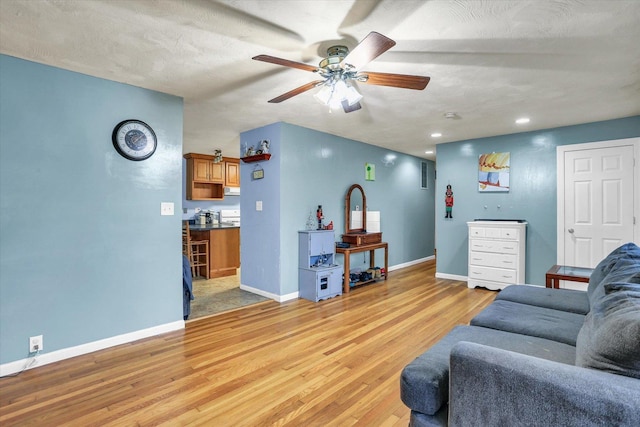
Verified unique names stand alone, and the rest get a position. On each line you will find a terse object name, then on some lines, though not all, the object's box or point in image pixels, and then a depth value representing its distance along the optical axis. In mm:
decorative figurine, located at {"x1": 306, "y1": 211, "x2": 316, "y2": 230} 4598
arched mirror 5203
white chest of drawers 4590
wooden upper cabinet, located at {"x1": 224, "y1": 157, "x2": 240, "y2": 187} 7395
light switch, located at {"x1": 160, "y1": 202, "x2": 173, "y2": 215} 3162
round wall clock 2881
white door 4043
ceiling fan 1979
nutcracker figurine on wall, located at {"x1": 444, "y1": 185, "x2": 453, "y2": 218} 5570
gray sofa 960
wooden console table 4691
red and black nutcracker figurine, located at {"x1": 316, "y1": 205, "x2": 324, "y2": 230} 4653
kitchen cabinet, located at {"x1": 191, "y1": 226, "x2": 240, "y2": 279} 5715
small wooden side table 2953
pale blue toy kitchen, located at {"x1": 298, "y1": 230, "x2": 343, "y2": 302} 4250
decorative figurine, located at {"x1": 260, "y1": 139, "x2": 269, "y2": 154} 4293
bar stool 5488
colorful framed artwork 4996
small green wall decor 5660
